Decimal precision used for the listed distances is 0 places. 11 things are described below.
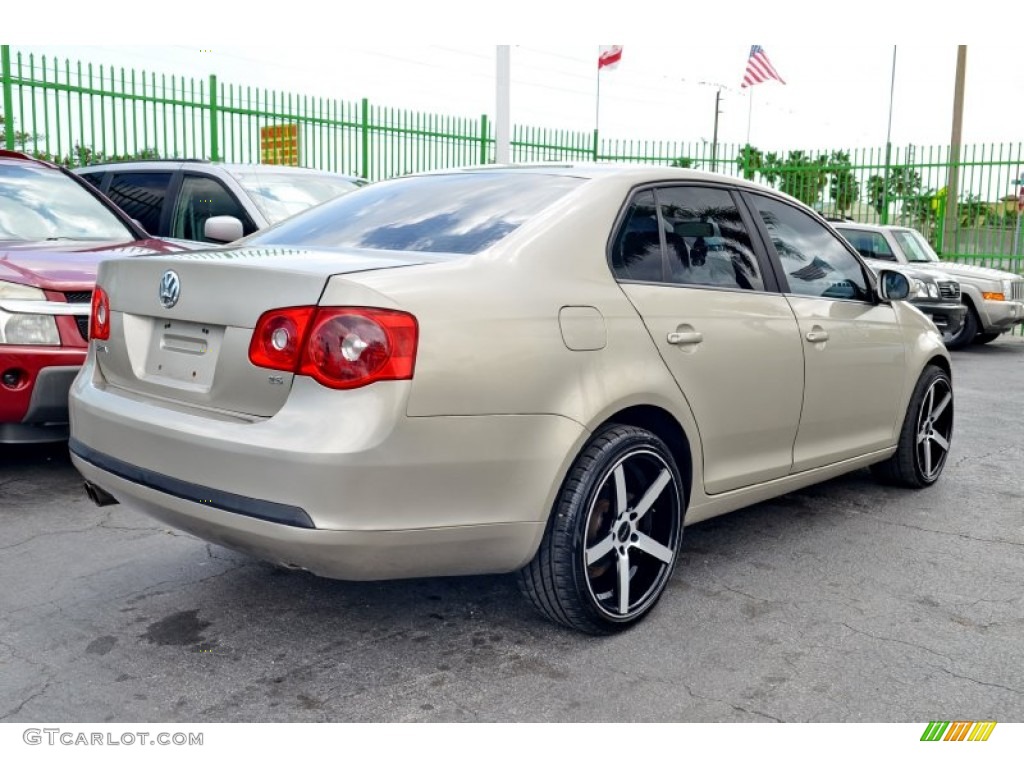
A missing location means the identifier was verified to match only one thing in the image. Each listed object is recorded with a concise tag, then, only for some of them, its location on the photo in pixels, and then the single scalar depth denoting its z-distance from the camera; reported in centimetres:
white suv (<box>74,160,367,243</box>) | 723
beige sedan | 274
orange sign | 1370
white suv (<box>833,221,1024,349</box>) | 1273
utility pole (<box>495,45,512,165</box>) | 1384
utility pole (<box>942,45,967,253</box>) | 1559
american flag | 2162
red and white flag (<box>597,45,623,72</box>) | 2395
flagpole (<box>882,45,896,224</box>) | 1625
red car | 469
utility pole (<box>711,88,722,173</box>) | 1903
